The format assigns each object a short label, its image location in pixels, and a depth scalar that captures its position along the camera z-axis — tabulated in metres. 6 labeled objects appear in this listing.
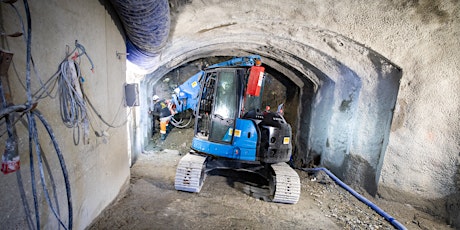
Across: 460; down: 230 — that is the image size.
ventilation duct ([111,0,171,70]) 1.77
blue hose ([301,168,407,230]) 2.74
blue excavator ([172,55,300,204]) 3.24
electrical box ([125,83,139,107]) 2.87
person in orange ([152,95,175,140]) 5.62
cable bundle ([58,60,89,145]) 1.61
